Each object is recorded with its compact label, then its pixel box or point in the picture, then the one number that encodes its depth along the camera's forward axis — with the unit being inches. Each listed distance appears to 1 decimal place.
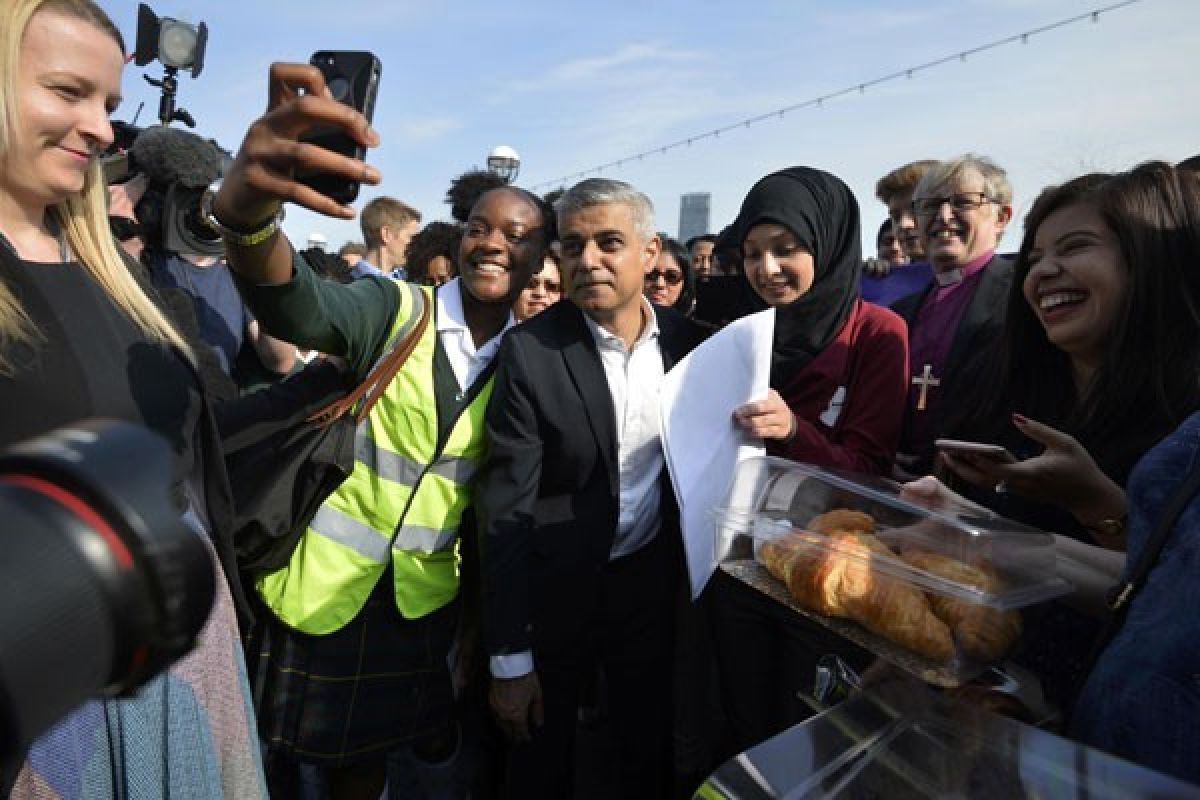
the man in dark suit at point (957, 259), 115.0
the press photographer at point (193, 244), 99.7
